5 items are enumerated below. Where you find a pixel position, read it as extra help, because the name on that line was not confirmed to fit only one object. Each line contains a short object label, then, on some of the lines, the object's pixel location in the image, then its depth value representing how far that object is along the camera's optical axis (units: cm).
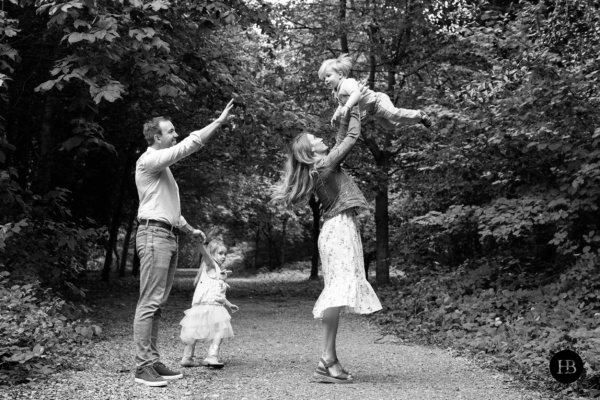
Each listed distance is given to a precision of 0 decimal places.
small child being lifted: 533
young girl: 639
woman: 548
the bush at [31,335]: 565
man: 541
